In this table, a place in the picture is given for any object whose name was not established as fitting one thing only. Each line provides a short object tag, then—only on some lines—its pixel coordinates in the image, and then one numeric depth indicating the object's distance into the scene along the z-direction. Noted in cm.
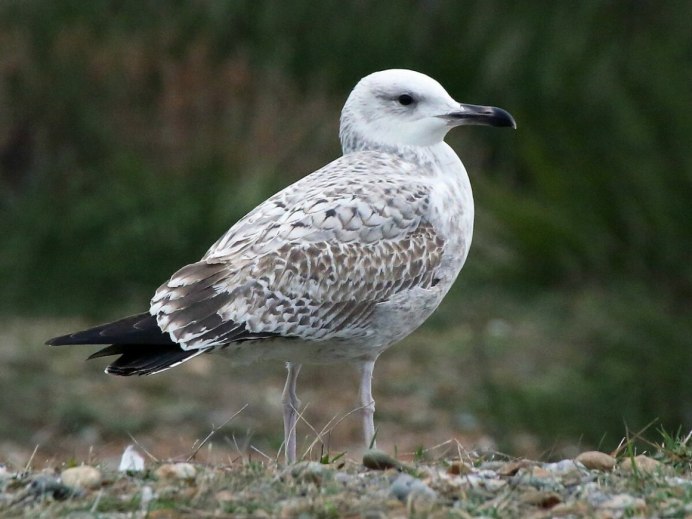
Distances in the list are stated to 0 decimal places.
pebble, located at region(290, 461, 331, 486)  841
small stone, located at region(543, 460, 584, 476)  895
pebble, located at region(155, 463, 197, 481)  852
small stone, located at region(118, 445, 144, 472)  931
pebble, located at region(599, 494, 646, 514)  804
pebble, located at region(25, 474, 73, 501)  821
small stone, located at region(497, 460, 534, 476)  906
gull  987
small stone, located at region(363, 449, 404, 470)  898
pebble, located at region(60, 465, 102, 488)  835
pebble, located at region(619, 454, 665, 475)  882
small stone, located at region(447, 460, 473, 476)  899
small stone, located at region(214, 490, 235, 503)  794
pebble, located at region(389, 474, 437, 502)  807
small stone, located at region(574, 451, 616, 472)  924
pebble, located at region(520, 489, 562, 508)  820
